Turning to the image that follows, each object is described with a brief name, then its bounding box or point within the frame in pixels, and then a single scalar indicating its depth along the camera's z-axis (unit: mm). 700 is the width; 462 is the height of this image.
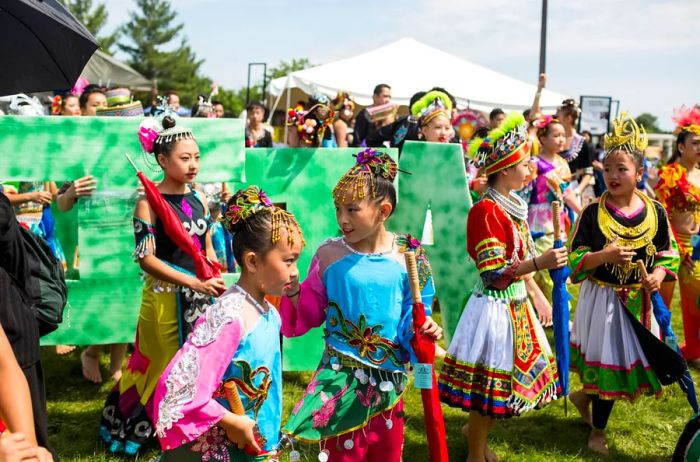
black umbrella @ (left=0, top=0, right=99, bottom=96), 2713
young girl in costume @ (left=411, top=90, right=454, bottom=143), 5707
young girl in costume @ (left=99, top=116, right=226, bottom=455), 4039
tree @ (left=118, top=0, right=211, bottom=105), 61444
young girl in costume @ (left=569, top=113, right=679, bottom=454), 4453
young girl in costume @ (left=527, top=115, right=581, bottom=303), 7184
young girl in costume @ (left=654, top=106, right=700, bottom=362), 6176
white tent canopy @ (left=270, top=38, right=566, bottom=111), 14367
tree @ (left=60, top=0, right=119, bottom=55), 57125
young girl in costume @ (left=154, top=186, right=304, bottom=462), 2416
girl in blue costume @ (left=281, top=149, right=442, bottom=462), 3232
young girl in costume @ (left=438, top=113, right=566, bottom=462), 3875
